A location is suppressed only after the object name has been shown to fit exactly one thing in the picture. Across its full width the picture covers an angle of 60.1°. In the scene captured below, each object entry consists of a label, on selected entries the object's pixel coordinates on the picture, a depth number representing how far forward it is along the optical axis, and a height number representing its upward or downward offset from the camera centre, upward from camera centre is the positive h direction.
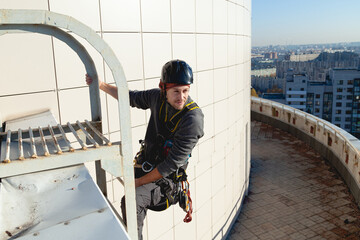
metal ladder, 1.84 -0.59
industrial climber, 3.10 -0.84
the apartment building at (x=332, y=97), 92.25 -13.04
